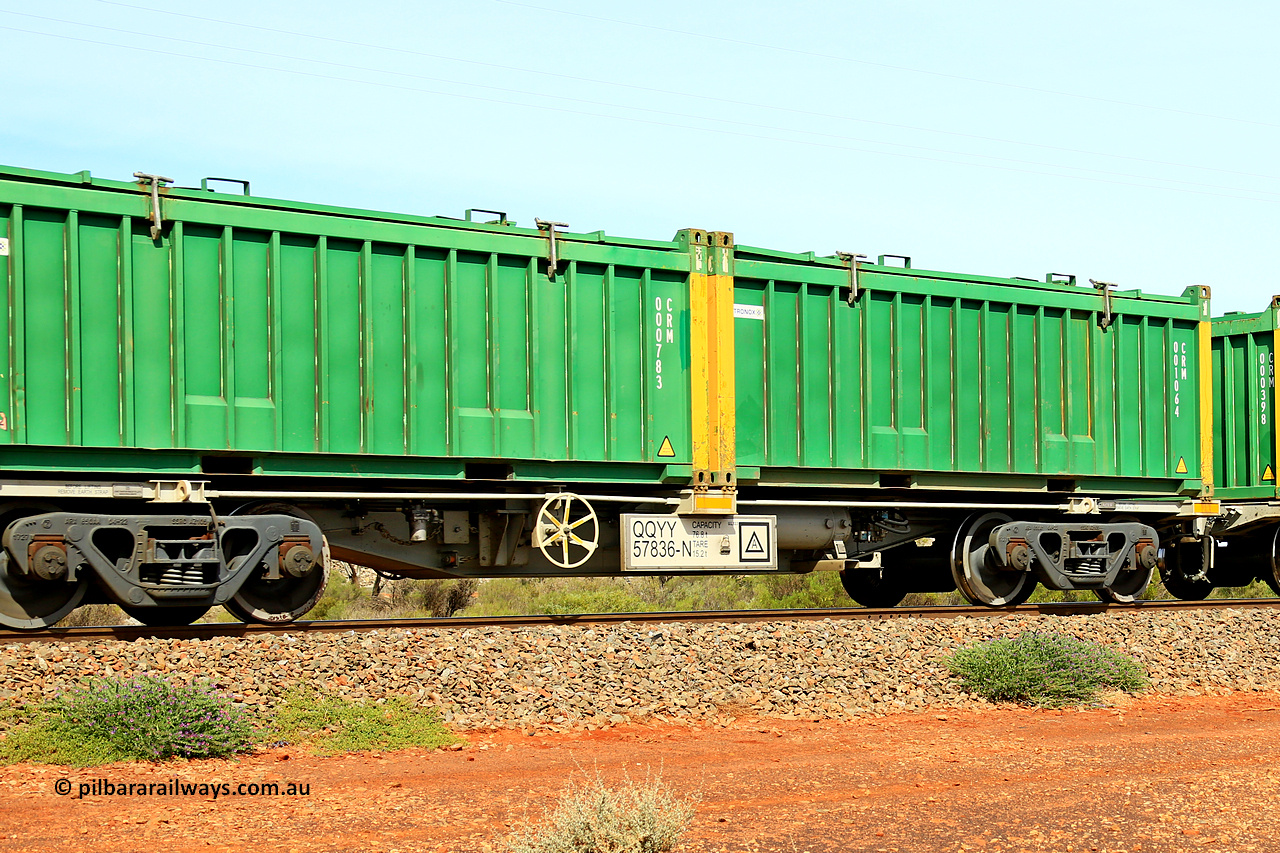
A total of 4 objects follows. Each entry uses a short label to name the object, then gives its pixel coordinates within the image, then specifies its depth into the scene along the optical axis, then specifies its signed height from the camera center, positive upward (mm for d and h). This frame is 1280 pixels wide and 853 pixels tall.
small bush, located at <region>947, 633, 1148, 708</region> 9938 -1845
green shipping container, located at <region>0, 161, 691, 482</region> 10180 +1030
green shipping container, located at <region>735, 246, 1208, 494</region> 13172 +746
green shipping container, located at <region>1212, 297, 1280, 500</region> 16531 +499
